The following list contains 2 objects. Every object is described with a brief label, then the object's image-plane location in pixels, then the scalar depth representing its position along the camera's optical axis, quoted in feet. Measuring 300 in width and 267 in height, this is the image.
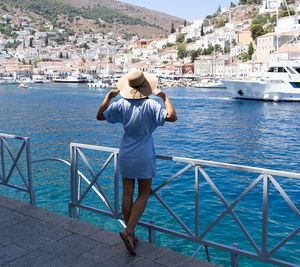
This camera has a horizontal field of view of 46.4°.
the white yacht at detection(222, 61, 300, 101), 97.60
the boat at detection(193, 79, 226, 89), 194.59
